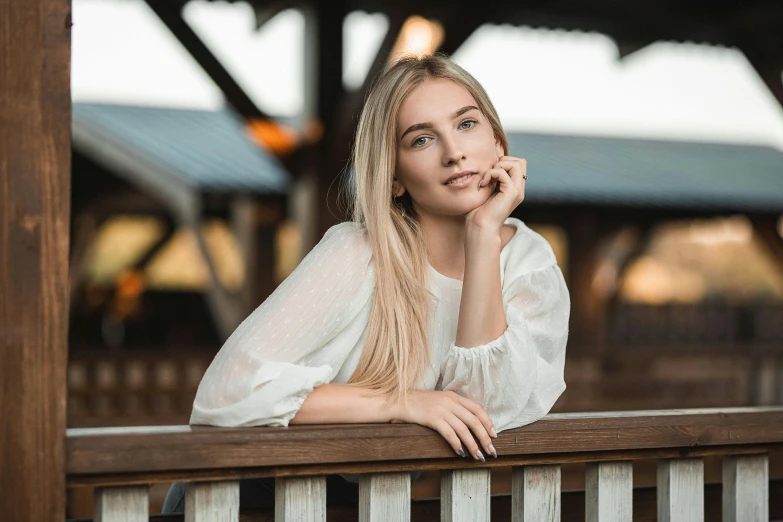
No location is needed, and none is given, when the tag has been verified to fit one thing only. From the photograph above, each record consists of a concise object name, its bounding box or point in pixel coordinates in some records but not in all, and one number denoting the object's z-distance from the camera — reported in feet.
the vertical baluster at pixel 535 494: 6.82
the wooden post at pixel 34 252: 6.06
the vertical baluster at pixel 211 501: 6.37
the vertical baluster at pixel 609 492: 6.93
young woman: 6.67
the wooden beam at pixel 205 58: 15.82
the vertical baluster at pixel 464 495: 6.69
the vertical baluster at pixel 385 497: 6.58
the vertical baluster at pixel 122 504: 6.23
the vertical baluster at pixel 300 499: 6.48
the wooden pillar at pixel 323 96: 20.63
